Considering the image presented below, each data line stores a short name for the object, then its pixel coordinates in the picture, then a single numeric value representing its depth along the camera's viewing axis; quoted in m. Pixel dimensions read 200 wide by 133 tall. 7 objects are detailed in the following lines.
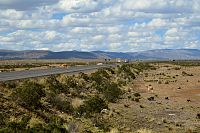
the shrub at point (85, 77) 51.47
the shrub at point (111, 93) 38.36
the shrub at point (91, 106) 27.84
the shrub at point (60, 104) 27.40
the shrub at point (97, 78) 50.78
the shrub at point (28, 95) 25.17
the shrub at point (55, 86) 33.46
